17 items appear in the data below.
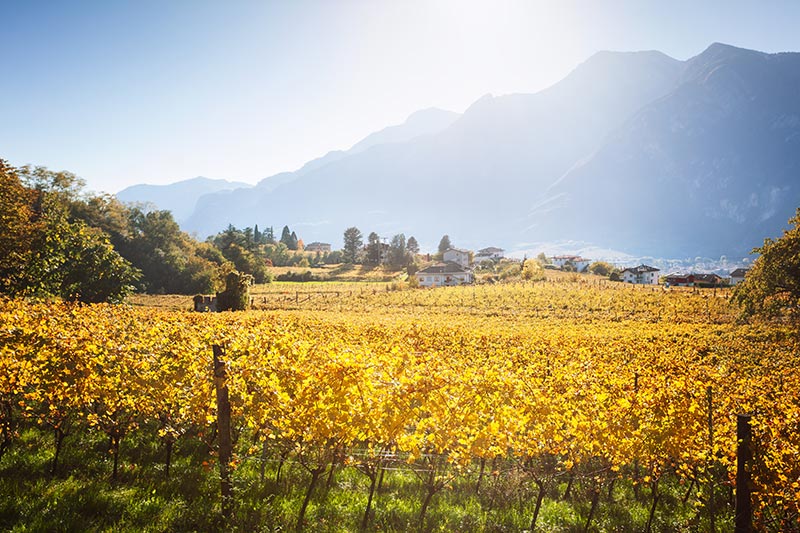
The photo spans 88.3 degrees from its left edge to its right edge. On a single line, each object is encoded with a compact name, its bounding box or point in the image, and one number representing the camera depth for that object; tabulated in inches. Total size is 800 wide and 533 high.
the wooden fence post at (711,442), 302.5
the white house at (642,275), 5000.0
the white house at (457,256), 5251.0
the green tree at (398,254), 4590.3
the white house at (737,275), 4793.3
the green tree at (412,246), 5187.0
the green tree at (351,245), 5098.4
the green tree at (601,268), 4717.3
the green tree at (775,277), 1084.5
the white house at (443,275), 3809.1
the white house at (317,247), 7603.4
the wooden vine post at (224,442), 267.3
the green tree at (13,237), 911.0
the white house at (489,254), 6742.1
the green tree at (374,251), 4800.7
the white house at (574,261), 6433.1
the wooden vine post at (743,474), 233.3
